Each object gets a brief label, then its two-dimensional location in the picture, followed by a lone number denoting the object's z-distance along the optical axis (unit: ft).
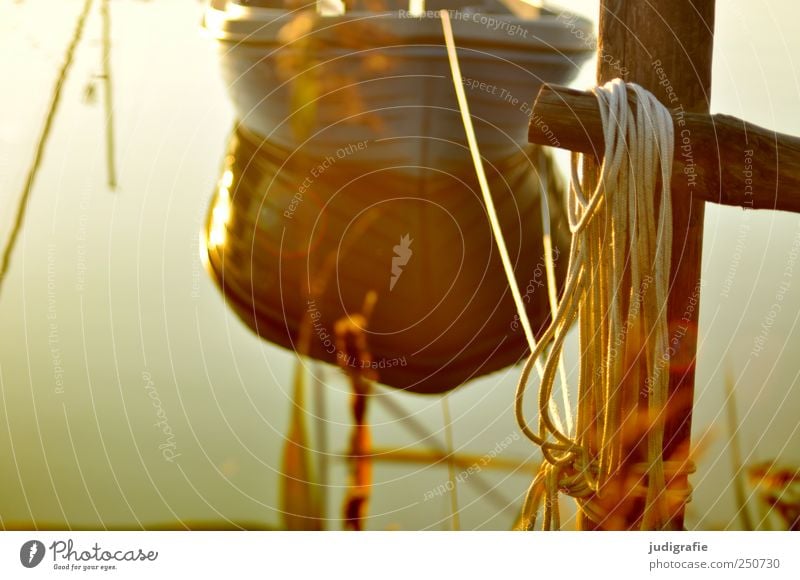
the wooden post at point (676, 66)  7.37
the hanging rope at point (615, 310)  7.22
